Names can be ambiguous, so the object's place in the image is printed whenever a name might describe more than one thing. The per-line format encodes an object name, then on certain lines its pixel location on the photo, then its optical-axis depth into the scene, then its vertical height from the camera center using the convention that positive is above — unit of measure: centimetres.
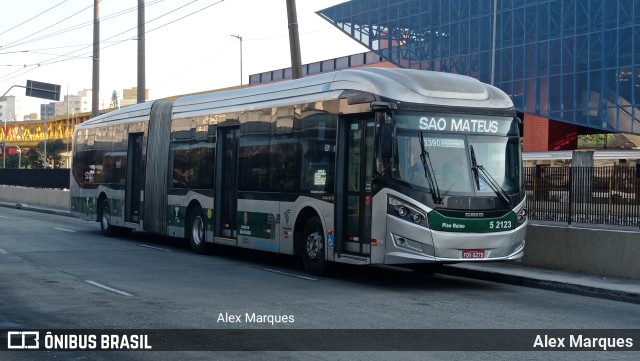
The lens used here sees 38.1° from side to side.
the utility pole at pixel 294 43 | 2416 +375
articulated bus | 1484 +31
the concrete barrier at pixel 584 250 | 1648 -108
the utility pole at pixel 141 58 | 3459 +469
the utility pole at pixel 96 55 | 3938 +538
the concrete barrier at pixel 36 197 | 4562 -86
